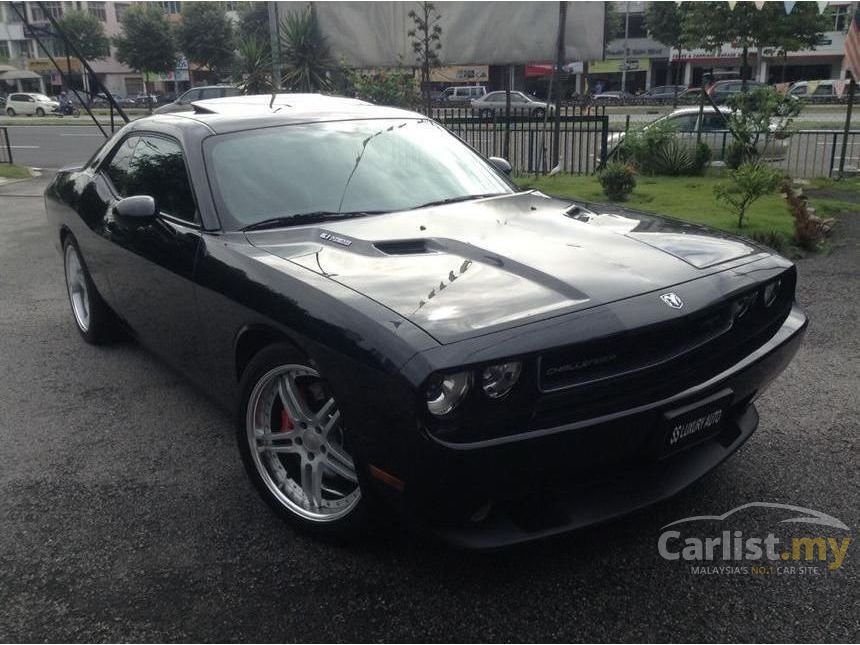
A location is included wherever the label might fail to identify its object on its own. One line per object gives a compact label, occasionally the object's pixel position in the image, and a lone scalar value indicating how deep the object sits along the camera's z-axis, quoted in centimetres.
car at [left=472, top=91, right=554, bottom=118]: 3565
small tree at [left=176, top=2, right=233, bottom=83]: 5188
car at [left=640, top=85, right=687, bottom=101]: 4641
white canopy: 1195
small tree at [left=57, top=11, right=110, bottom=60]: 5803
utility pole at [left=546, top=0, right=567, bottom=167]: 1139
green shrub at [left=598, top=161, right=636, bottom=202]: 1018
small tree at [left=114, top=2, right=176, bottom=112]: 5047
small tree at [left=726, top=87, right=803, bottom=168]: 1155
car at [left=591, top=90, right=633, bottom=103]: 4420
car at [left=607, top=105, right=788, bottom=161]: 1411
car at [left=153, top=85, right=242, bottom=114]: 2607
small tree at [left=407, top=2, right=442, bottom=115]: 1198
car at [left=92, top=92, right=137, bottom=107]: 5406
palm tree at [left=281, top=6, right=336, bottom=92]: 1332
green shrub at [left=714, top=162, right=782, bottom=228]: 795
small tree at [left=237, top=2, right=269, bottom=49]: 6149
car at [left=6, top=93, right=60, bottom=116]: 4650
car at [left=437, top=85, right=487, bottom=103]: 4269
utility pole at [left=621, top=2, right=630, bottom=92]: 5494
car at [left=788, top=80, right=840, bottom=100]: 3002
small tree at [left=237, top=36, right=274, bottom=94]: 1593
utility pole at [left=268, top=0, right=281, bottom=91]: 1325
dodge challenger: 227
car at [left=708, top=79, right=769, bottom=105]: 3294
